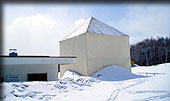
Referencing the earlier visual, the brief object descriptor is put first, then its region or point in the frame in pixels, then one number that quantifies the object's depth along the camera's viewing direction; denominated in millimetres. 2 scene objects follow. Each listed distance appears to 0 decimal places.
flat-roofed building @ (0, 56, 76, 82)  8914
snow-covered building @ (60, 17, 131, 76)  14789
